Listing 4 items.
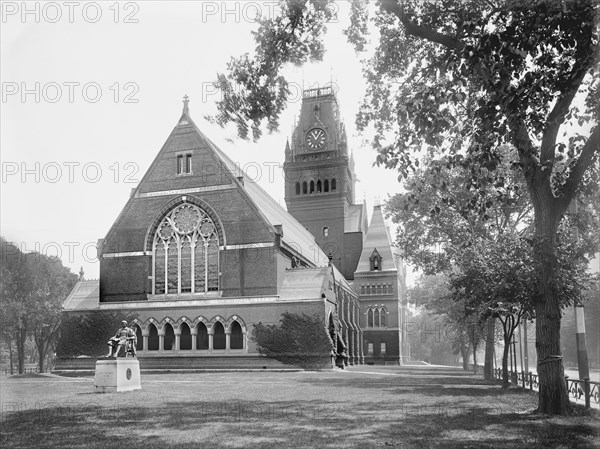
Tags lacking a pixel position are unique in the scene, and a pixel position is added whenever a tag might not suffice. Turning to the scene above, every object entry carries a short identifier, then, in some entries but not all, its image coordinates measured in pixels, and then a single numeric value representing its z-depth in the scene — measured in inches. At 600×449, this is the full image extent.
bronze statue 861.8
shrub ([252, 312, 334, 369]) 1657.2
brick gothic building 1718.8
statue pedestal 821.9
